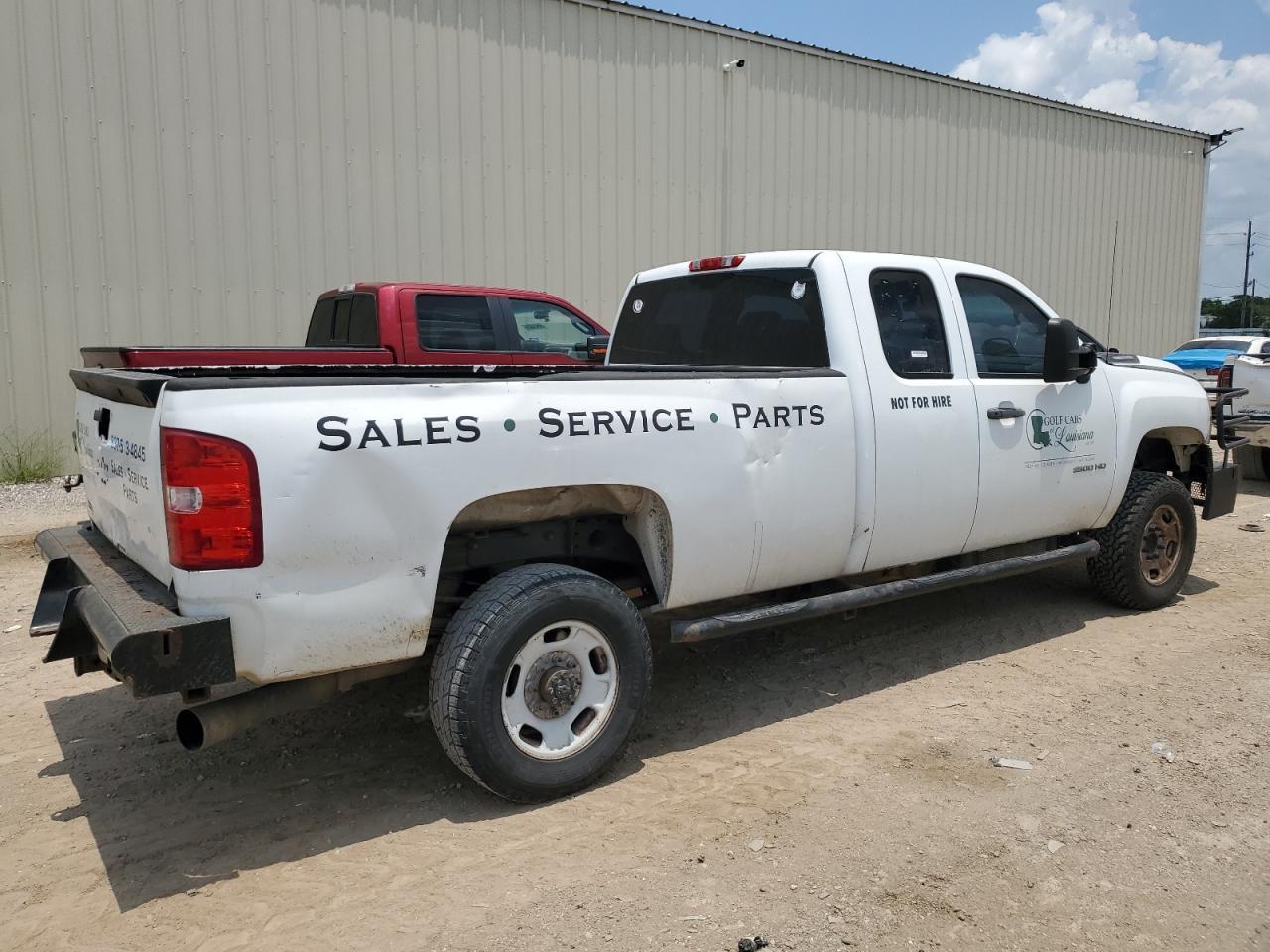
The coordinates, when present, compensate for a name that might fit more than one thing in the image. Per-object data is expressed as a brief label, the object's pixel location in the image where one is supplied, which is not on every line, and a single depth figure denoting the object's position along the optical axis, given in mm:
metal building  10031
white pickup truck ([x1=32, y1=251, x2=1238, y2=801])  3082
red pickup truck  8305
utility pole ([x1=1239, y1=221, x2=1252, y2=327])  62031
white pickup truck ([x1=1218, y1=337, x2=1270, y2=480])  10375
